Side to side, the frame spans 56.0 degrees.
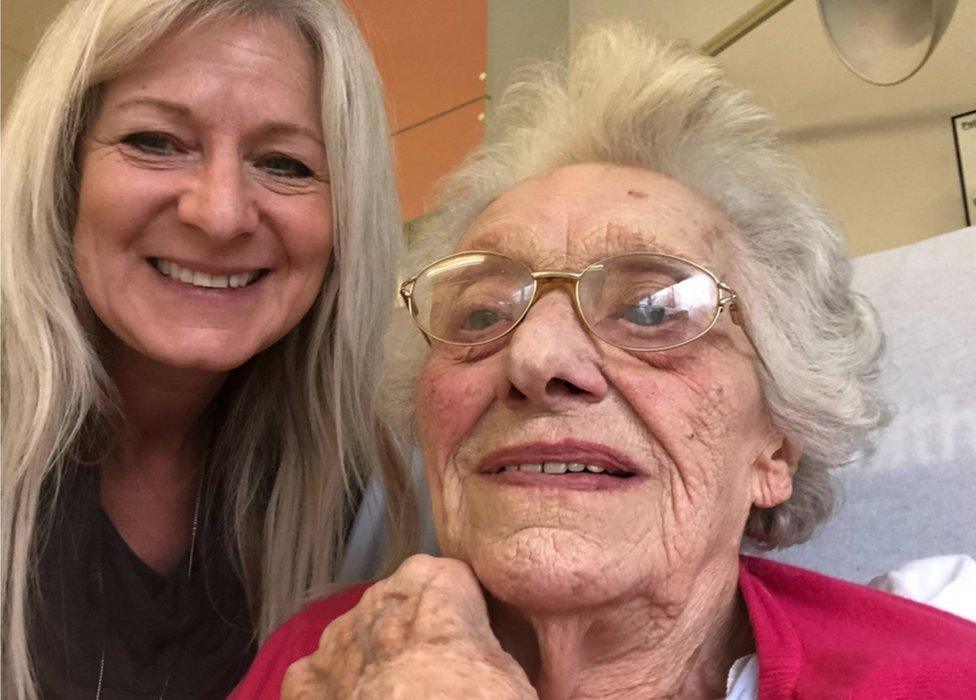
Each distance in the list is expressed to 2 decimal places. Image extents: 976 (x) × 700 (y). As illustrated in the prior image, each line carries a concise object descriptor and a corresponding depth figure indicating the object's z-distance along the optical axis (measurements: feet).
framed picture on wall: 2.21
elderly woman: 1.02
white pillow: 1.56
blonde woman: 1.39
